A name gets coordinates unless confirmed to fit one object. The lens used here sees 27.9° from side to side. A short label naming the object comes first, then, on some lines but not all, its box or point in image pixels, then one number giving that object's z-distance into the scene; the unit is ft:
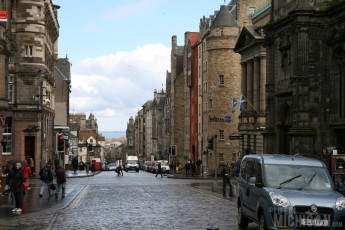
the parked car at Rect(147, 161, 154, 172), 305.82
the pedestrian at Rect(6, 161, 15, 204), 81.56
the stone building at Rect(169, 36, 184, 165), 372.27
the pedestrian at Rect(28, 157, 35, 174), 175.88
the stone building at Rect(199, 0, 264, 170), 268.21
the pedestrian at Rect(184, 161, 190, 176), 222.89
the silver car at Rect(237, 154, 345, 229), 48.03
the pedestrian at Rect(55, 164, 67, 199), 99.30
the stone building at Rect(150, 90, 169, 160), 464.65
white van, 320.09
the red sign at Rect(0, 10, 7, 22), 104.83
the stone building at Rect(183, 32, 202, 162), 322.96
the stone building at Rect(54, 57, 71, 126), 304.91
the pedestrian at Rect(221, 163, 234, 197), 106.38
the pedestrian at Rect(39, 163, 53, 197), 102.63
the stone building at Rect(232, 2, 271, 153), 188.44
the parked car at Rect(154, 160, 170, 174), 268.54
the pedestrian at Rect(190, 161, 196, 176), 234.40
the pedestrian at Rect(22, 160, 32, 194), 101.54
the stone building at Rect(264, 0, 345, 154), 126.11
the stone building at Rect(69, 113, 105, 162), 569.43
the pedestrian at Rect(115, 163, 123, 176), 222.69
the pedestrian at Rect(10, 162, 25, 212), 76.43
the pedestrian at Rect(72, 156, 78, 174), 223.10
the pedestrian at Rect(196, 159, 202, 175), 261.03
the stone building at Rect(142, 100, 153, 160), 584.81
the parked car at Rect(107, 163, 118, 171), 358.72
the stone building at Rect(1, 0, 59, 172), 185.47
